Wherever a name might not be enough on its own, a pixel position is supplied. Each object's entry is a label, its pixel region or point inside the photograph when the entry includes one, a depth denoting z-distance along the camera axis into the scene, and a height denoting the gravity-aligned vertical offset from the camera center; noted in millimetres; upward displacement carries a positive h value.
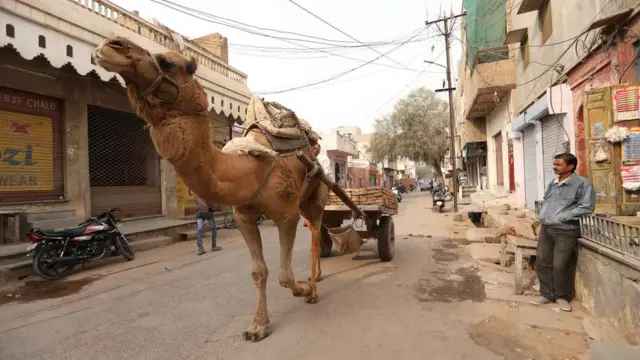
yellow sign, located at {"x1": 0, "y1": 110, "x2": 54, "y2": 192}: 7324 +836
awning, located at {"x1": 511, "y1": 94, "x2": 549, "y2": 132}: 7475 +1535
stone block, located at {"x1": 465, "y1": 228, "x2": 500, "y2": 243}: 7789 -1360
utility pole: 16734 +4637
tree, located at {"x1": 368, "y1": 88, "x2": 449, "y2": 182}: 28312 +4146
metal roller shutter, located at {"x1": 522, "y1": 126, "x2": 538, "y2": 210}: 9380 +316
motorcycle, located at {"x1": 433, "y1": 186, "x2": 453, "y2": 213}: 16547 -993
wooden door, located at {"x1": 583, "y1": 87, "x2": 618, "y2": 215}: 4832 +359
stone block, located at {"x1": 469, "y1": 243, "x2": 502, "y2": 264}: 6126 -1409
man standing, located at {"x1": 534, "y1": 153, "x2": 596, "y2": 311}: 3656 -574
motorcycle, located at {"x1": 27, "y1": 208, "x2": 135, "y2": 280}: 5941 -1059
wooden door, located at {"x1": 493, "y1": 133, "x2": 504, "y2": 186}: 14375 +739
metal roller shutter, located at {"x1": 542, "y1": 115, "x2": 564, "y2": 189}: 7330 +817
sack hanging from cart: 5480 -923
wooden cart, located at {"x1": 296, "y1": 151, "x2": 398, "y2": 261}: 5805 -737
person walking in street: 8110 -811
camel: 2039 +204
